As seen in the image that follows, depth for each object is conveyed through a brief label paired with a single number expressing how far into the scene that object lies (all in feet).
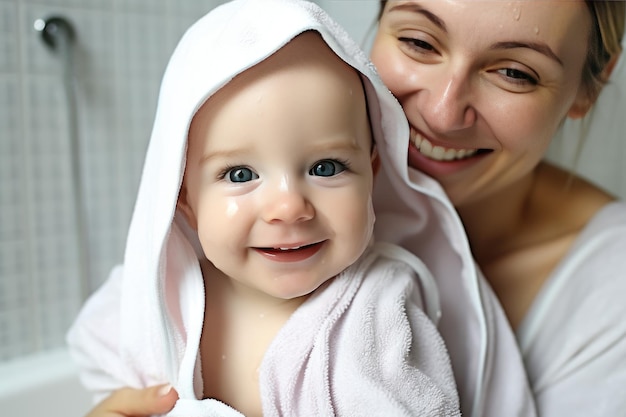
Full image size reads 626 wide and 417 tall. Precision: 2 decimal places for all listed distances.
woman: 2.49
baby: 1.98
